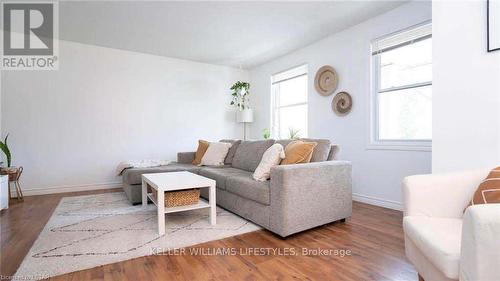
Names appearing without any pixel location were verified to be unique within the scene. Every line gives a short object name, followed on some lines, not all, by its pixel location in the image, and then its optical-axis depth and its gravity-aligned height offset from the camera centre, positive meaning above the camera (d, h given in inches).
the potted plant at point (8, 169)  128.3 -14.9
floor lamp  207.5 +19.0
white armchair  31.4 -15.6
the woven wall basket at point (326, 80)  148.4 +35.0
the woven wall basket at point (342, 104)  139.7 +19.7
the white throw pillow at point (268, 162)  96.7 -9.0
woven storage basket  93.3 -21.9
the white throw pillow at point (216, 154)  151.9 -9.2
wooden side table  129.8 -19.9
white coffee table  87.2 -16.6
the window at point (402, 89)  113.3 +23.5
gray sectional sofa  83.4 -20.3
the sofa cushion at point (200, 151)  160.1 -7.7
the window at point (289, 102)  179.9 +27.6
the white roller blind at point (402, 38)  112.0 +47.2
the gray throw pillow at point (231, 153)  152.2 -8.6
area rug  68.9 -32.8
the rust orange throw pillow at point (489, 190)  47.3 -10.2
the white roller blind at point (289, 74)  177.1 +48.4
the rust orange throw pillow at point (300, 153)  95.3 -5.5
